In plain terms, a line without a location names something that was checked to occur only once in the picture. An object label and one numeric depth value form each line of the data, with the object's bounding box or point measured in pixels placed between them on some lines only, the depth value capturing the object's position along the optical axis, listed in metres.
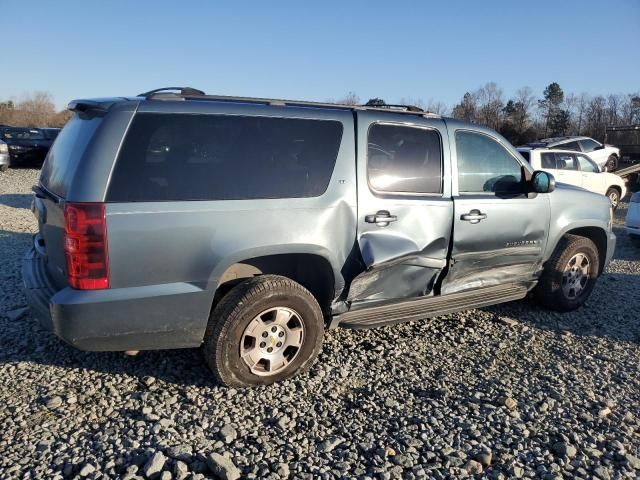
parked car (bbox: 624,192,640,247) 8.96
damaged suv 2.92
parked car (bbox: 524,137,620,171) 18.02
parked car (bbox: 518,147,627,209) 12.09
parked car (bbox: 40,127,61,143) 20.30
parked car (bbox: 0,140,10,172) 18.06
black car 19.68
